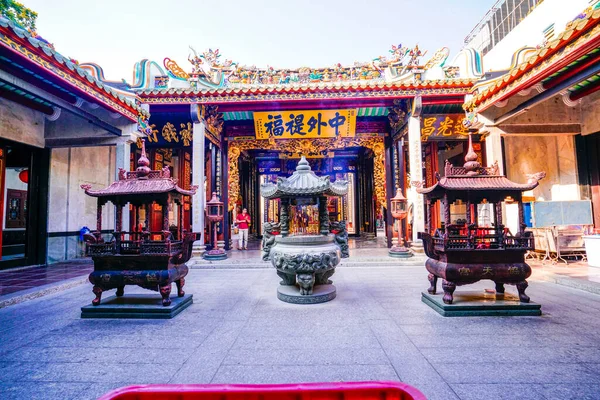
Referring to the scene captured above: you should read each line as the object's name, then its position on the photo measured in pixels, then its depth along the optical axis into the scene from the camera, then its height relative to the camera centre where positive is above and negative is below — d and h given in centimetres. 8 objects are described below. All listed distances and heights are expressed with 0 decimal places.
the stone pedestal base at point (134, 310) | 389 -126
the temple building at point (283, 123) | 715 +276
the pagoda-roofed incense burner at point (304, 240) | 455 -41
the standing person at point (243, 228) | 1065 -38
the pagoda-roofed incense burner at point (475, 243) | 398 -42
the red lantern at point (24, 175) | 897 +151
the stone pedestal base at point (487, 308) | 378 -128
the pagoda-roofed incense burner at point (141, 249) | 408 -43
